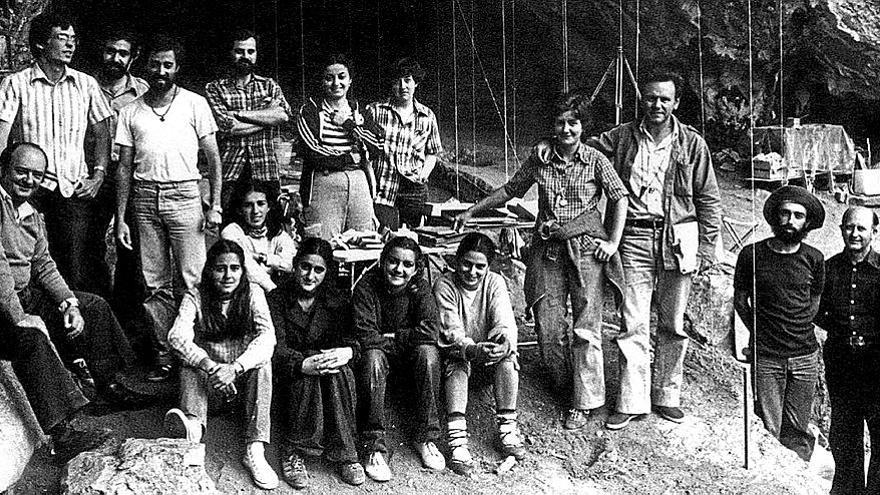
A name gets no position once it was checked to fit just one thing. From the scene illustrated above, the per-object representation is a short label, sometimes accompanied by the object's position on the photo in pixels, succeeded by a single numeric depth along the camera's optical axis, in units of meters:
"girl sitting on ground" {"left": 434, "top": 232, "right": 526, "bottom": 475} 6.45
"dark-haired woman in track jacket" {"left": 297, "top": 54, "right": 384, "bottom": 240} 7.26
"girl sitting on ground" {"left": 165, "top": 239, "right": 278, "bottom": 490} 5.92
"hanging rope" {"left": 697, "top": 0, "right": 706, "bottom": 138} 9.33
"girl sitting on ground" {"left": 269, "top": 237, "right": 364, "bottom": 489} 6.10
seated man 5.96
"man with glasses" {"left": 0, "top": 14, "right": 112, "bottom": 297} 6.42
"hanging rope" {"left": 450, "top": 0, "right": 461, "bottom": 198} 11.52
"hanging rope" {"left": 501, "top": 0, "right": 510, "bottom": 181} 11.05
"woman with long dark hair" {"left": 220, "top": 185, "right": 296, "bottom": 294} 6.63
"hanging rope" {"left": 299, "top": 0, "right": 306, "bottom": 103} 11.80
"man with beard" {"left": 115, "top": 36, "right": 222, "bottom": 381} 6.50
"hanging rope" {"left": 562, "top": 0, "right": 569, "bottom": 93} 10.43
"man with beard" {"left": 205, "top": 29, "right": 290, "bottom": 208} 7.26
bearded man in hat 6.60
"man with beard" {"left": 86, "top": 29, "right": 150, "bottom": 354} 6.70
